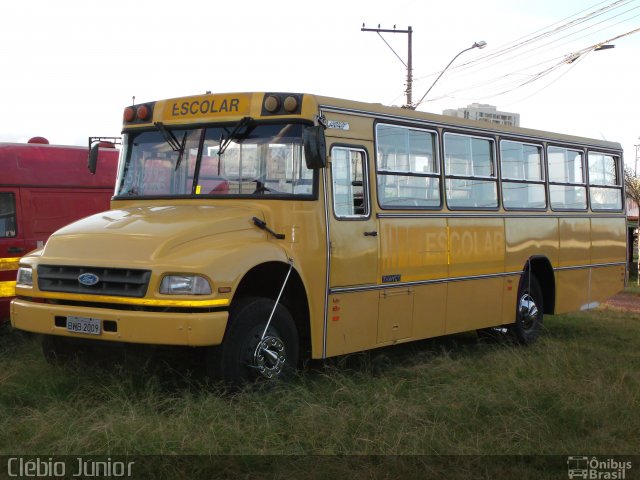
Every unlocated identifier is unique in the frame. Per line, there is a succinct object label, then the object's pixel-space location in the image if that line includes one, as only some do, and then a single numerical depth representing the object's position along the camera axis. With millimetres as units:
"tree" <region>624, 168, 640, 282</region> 32281
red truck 9773
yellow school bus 6367
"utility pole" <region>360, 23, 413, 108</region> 29375
